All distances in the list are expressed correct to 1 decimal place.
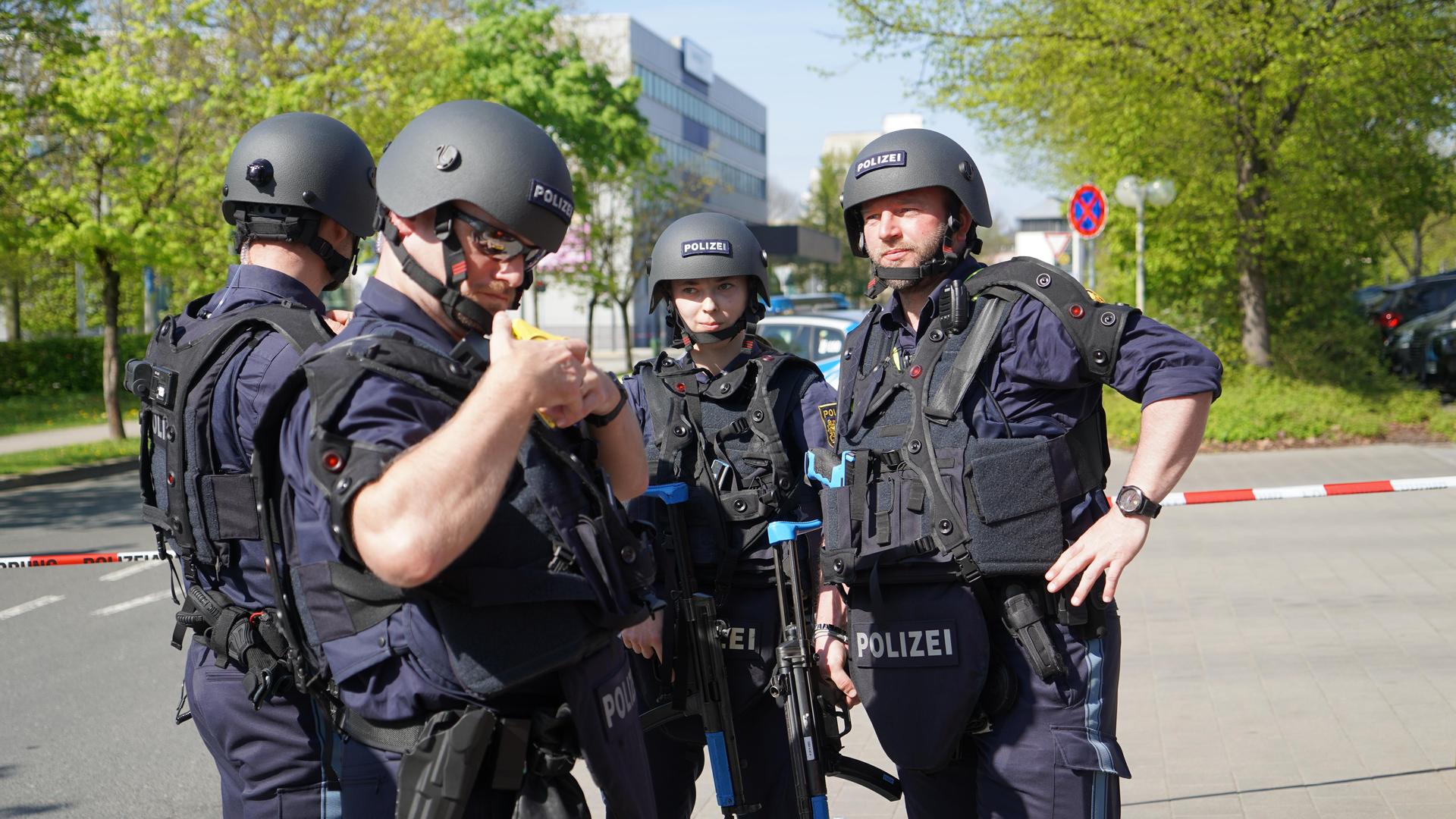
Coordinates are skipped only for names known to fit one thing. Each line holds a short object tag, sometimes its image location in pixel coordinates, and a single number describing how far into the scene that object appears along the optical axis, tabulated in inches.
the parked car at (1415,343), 751.7
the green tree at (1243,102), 561.3
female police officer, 145.3
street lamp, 630.5
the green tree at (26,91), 551.5
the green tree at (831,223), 2564.0
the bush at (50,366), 1112.8
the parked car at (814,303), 1047.0
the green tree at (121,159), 627.2
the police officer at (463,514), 75.3
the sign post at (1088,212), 628.4
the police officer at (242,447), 111.7
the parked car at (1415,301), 889.5
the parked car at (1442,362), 726.5
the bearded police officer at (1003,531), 114.8
